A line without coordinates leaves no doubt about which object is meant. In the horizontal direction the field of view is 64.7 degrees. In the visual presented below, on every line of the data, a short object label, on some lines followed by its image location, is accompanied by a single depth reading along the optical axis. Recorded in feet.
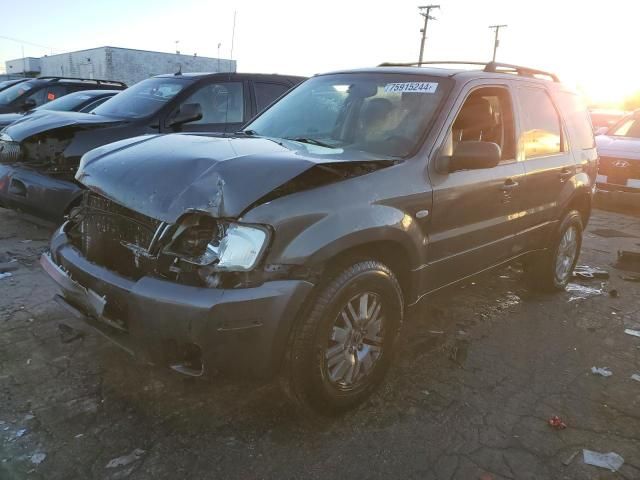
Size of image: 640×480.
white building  118.32
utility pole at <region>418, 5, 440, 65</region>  138.92
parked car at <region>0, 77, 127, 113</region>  33.22
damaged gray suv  7.53
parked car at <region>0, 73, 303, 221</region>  16.43
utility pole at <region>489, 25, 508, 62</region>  160.60
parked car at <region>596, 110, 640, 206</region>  28.27
